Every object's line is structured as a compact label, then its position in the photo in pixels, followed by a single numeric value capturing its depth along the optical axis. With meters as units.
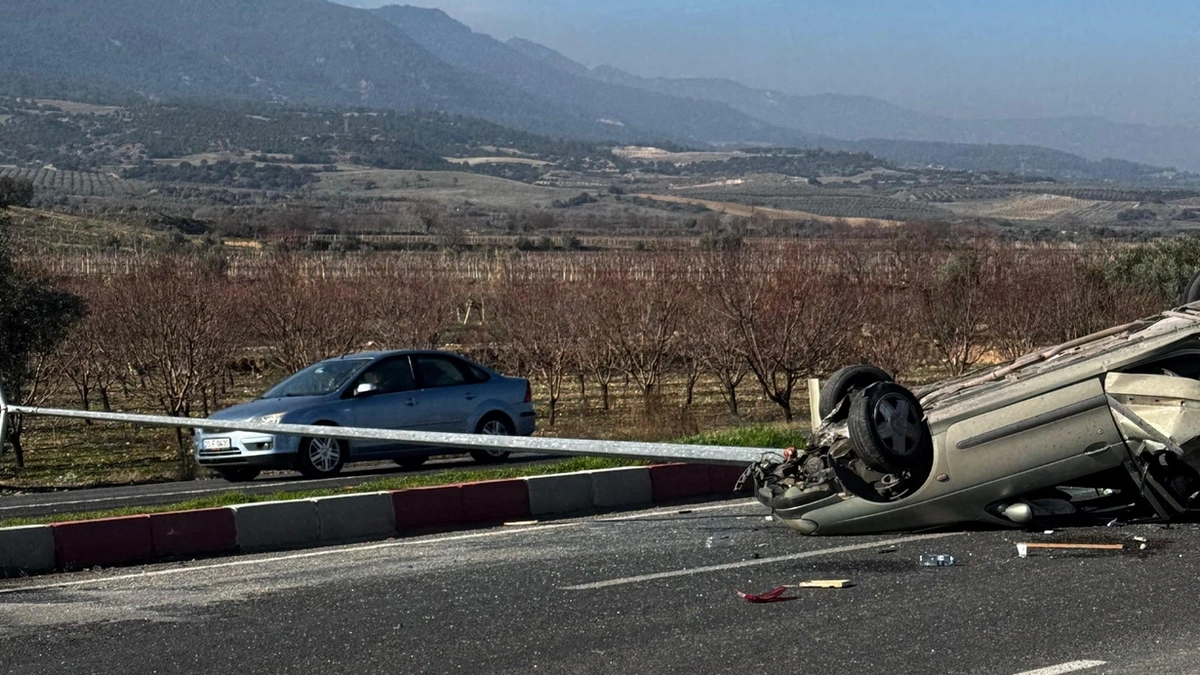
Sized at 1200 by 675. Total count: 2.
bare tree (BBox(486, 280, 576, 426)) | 35.69
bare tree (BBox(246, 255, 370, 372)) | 35.22
